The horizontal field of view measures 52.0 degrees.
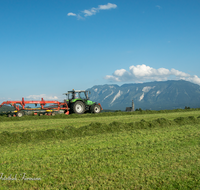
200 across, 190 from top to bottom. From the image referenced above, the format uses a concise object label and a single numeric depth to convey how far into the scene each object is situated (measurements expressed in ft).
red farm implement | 65.92
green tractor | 75.51
